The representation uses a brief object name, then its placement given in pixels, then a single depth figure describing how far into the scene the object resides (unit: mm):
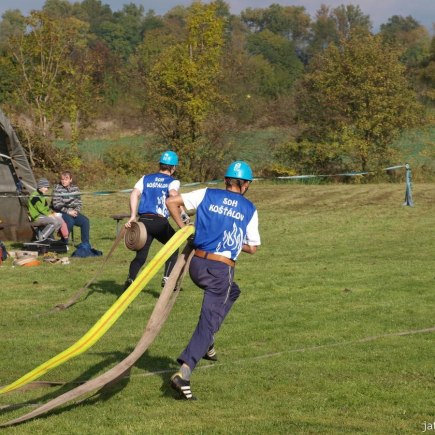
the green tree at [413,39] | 69935
